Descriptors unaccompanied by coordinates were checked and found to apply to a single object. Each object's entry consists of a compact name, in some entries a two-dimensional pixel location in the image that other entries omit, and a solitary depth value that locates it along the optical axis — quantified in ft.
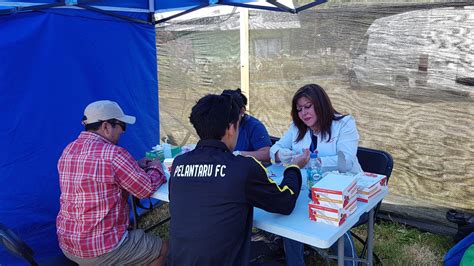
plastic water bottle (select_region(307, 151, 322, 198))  6.58
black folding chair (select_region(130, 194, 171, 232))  8.69
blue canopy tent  8.40
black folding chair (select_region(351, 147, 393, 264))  7.91
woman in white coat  7.39
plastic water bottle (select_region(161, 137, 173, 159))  8.67
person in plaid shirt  6.31
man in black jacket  4.79
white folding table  4.90
